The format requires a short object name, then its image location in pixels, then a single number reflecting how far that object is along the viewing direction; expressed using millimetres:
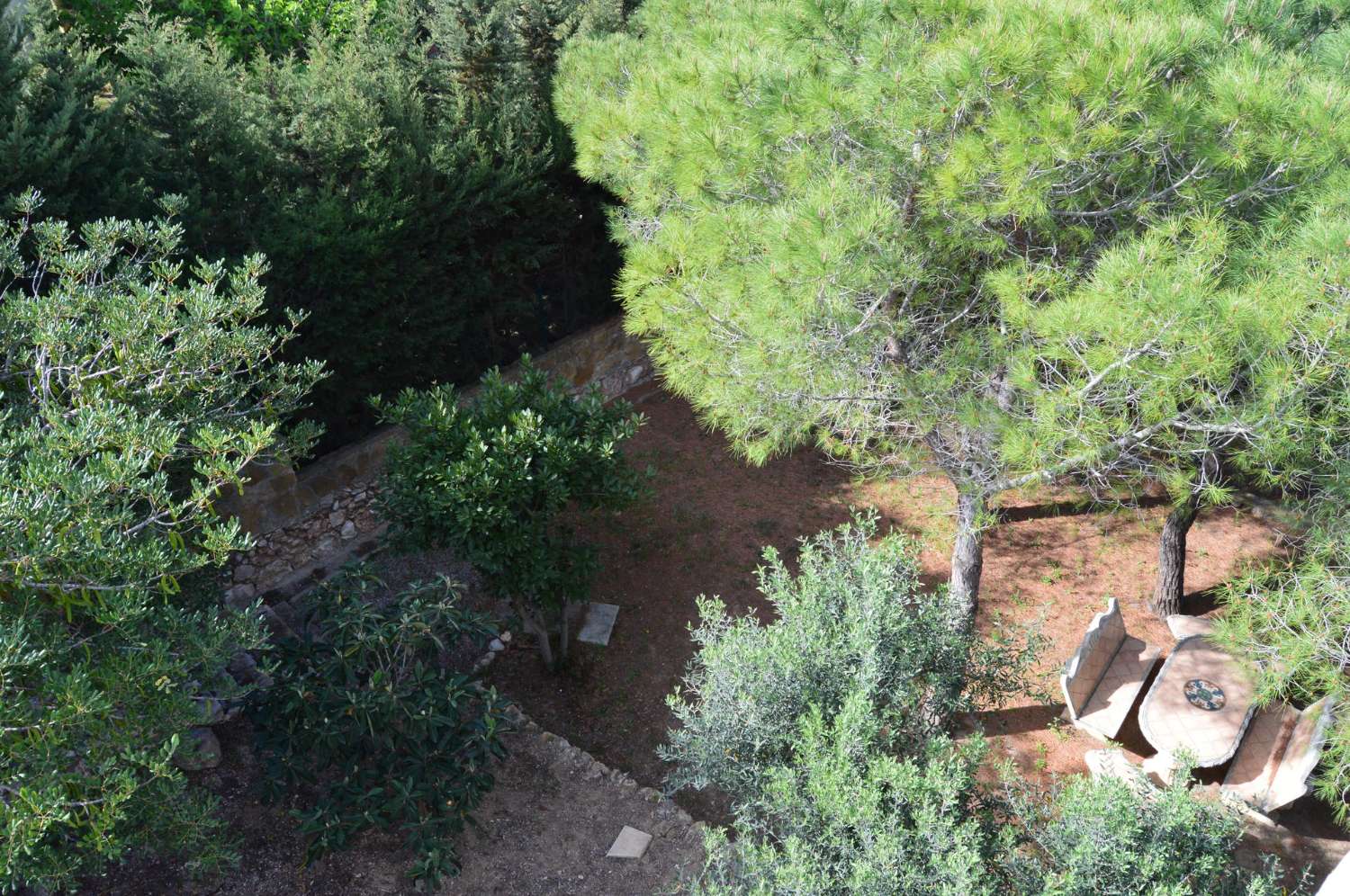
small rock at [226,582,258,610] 6266
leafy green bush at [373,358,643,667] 5227
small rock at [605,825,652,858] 4902
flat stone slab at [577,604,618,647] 6445
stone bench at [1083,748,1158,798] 3977
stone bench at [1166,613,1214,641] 6188
